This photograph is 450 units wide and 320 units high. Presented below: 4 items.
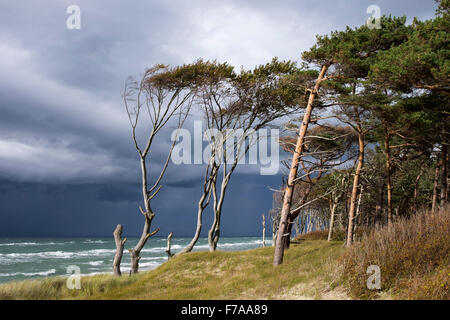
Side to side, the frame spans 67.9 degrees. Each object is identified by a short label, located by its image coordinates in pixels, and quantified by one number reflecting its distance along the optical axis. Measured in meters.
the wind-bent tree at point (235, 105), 19.50
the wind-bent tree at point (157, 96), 17.45
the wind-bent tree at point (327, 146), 18.28
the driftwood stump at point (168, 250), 18.61
